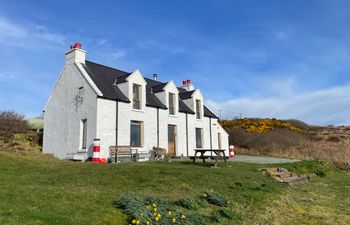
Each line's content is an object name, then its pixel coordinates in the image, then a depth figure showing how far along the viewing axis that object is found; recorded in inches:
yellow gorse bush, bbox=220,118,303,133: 1659.2
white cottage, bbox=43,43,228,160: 780.0
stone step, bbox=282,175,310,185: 524.6
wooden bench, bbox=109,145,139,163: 766.5
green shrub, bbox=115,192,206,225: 247.6
